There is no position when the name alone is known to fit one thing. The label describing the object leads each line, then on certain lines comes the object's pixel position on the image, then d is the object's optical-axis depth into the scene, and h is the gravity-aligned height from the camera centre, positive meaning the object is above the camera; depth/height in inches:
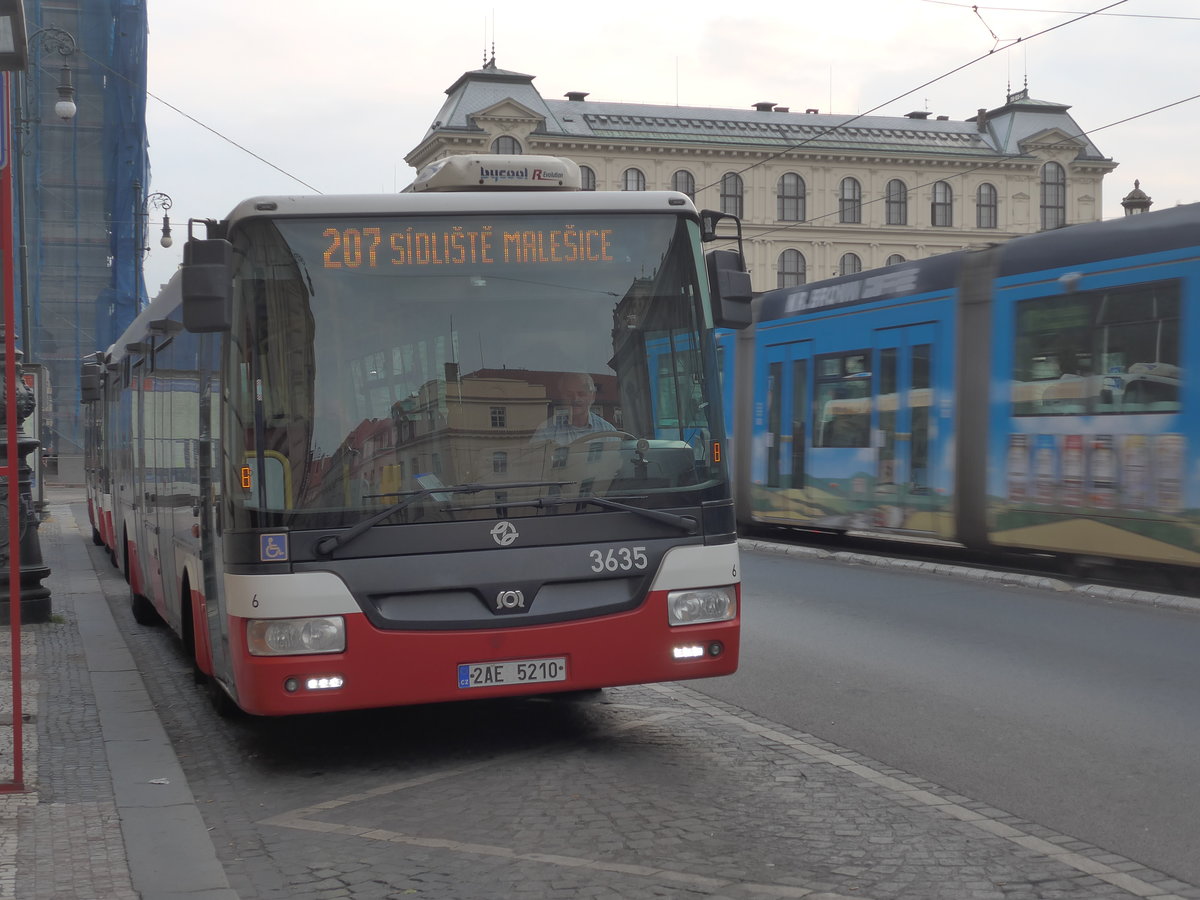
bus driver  268.1 +3.8
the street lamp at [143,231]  1407.5 +209.2
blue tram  502.3 +13.3
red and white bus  259.6 -1.9
